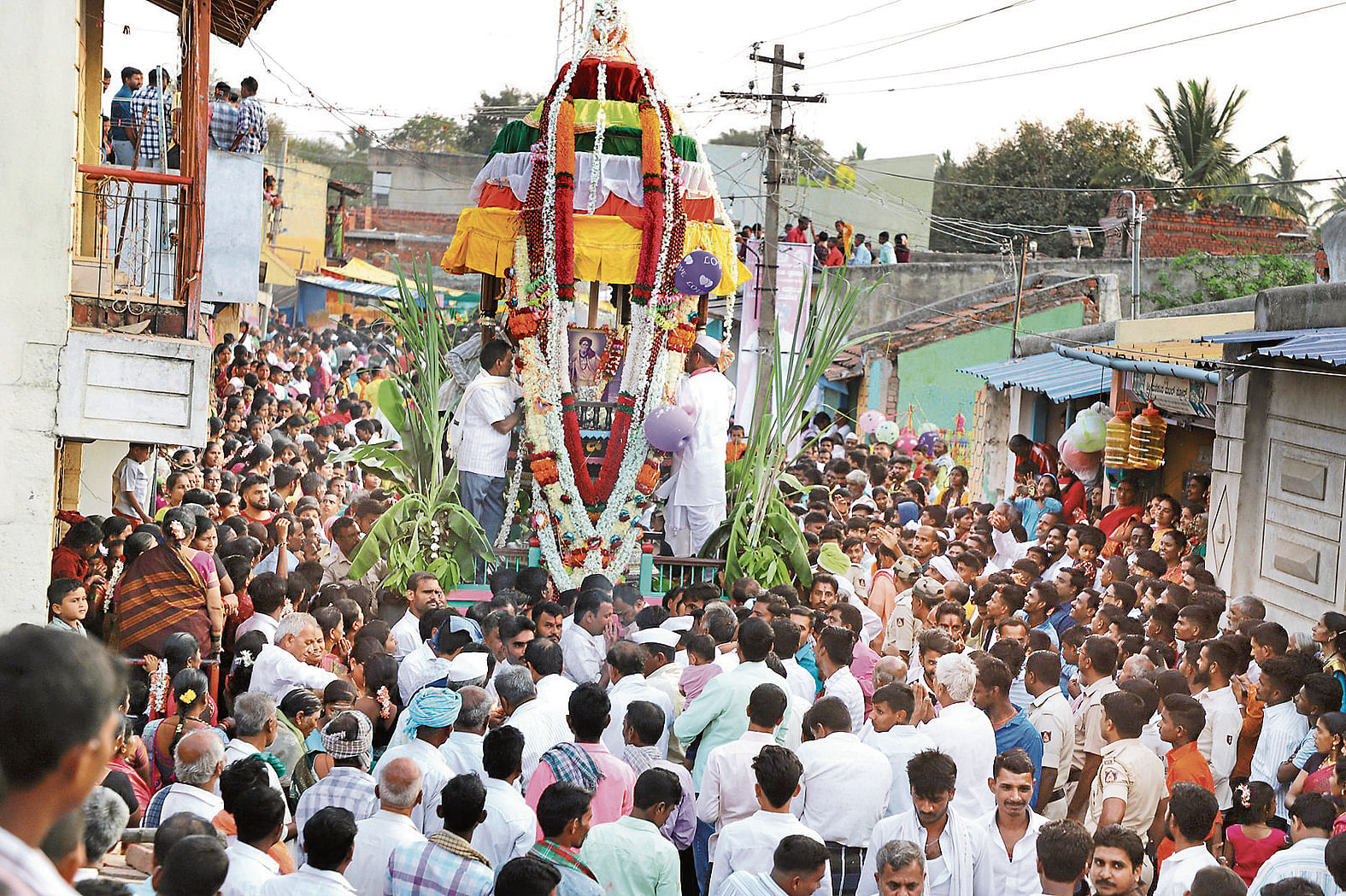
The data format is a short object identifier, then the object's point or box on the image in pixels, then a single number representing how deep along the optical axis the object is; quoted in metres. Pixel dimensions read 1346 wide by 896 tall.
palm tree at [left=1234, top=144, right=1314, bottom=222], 35.29
